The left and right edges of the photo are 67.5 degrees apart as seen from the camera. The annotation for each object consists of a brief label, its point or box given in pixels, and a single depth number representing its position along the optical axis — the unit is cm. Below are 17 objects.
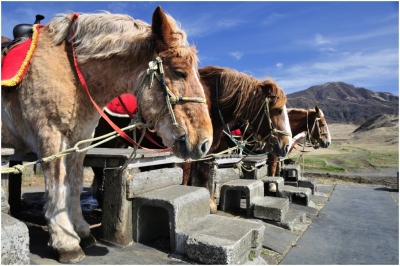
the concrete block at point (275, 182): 679
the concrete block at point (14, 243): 174
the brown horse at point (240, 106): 504
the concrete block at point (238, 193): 519
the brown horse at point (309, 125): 884
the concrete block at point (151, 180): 345
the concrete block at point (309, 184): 820
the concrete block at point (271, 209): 481
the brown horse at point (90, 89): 250
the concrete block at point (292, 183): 868
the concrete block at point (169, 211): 325
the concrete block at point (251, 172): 668
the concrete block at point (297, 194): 653
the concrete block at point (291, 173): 931
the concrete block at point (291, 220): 468
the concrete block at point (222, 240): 276
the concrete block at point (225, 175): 570
